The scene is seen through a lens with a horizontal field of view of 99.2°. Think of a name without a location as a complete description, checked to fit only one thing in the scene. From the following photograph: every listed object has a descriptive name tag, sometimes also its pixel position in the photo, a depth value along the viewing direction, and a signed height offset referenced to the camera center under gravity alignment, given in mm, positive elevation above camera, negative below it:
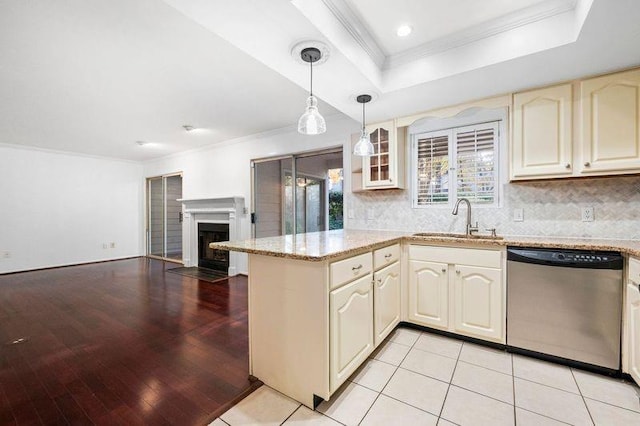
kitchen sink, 2450 -232
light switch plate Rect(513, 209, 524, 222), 2500 -36
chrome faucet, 2631 -46
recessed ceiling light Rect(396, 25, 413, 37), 1926 +1303
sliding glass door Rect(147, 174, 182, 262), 6320 -107
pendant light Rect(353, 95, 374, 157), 2232 +531
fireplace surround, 4699 -89
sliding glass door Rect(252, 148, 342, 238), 4176 +300
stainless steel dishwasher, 1806 -654
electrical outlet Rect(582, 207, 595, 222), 2244 -27
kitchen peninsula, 1510 -554
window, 2693 +486
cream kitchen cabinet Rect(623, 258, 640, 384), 1630 -692
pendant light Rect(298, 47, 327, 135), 1739 +606
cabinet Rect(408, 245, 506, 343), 2150 -665
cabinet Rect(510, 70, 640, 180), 1929 +623
